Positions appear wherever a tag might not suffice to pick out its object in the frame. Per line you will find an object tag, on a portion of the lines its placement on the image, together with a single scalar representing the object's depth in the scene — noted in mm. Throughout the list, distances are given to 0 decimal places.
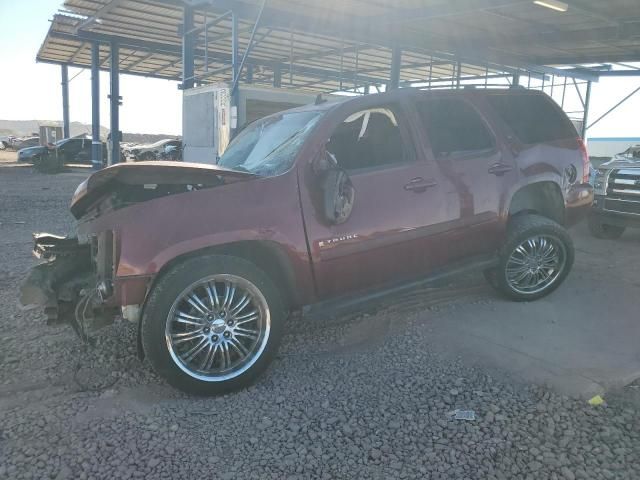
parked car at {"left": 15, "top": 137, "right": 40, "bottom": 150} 46425
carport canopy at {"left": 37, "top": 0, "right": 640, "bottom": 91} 10953
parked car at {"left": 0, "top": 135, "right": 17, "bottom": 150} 49962
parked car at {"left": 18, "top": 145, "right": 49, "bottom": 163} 26922
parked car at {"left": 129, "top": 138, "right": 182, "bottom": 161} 28602
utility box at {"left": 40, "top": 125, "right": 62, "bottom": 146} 36031
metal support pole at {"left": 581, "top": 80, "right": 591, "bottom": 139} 18938
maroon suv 3215
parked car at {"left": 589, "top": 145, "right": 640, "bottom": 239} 7293
